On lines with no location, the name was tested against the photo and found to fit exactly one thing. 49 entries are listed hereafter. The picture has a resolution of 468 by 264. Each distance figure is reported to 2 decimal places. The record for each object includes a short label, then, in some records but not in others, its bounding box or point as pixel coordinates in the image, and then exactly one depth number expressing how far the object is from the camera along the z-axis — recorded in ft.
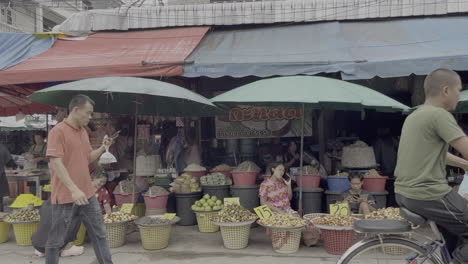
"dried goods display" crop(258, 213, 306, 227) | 16.38
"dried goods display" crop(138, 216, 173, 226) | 17.34
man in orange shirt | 11.66
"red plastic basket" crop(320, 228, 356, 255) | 16.14
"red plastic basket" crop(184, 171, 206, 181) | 22.90
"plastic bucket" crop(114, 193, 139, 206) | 21.30
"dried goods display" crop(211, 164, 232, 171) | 23.03
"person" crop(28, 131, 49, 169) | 29.66
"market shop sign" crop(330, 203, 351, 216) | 17.26
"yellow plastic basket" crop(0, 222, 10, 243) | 18.95
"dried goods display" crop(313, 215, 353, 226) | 16.08
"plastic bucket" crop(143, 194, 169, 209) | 20.93
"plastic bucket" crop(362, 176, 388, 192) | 20.10
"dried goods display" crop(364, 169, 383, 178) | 20.17
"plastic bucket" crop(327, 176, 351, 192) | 20.11
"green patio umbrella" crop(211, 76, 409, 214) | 14.71
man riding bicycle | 8.71
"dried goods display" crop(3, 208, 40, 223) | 18.17
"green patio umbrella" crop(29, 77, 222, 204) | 15.65
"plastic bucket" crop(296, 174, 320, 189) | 20.24
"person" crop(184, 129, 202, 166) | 24.85
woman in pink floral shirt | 18.58
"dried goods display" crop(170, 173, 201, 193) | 21.67
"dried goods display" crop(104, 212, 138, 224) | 17.63
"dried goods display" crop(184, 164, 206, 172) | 22.89
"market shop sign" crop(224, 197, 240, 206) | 18.98
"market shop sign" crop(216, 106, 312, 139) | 25.21
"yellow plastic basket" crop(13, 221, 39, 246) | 18.13
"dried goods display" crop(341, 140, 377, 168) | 22.03
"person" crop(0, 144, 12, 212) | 21.38
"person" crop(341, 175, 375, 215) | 18.74
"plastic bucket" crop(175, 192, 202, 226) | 21.62
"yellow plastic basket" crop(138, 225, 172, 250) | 17.28
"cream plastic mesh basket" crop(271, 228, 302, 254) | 16.49
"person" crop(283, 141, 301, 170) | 25.39
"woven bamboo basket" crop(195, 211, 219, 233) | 20.11
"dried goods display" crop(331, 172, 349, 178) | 20.33
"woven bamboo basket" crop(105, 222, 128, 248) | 17.56
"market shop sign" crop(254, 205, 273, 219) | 17.55
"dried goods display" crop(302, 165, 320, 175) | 20.42
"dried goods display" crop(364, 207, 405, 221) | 15.93
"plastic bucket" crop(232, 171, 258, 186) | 20.84
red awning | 21.45
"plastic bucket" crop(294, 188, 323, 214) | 20.26
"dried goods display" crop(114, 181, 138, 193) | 21.43
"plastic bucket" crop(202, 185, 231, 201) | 21.33
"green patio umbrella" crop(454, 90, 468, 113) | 16.57
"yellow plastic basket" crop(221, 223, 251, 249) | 17.22
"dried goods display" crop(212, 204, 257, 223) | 17.33
